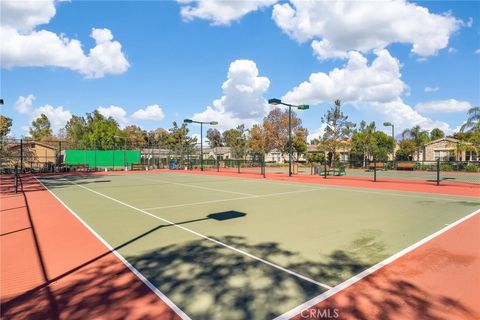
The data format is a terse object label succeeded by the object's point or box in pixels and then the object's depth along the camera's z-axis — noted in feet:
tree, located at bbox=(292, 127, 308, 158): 207.21
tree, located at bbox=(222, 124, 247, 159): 208.07
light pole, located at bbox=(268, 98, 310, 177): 77.25
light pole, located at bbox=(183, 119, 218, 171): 113.89
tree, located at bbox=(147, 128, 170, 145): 283.34
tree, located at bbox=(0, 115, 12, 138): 136.91
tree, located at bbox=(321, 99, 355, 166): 163.53
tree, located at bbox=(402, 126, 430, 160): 196.56
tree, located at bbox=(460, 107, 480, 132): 110.42
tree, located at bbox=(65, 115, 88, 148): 244.81
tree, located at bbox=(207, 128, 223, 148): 398.46
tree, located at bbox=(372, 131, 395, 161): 159.63
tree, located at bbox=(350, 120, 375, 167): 165.28
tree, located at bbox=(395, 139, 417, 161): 177.58
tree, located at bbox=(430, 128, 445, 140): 252.21
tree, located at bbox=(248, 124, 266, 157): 208.23
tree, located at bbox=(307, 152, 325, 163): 200.85
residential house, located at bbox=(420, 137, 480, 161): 145.69
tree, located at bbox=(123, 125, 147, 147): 262.73
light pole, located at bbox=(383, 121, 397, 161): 139.33
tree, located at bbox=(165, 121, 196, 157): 267.80
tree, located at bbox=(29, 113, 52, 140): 317.63
